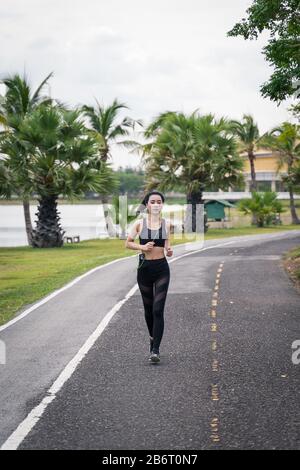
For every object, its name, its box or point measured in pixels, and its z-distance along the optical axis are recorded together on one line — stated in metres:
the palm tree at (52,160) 33.00
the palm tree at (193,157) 44.88
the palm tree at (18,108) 33.00
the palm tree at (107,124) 46.16
